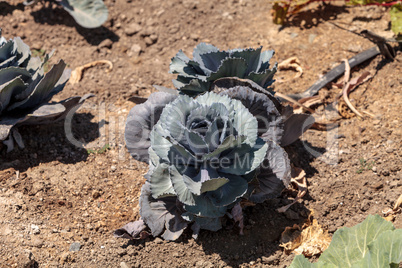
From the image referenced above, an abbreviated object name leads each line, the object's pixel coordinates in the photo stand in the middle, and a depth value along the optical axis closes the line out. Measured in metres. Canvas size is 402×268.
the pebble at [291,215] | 2.77
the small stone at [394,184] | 2.81
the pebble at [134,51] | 4.14
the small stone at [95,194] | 2.91
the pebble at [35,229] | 2.67
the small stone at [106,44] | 4.21
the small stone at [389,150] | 3.01
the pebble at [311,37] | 4.05
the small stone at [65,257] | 2.57
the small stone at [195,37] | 4.20
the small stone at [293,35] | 4.12
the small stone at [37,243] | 2.61
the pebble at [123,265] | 2.54
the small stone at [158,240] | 2.65
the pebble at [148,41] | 4.19
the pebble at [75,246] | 2.63
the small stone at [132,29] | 4.30
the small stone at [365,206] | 2.77
